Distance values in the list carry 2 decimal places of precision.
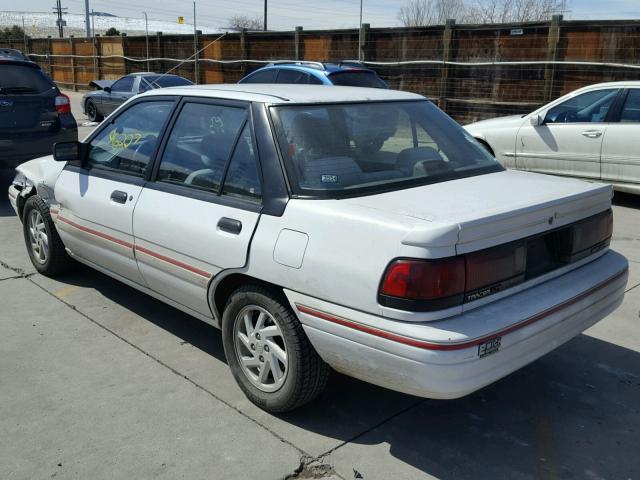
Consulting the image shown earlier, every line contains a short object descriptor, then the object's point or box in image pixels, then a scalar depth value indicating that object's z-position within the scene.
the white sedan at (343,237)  2.81
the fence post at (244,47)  20.31
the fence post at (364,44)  17.12
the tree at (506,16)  36.31
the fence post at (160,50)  24.36
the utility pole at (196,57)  21.62
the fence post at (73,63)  28.89
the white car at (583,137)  8.24
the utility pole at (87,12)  40.34
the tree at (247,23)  64.19
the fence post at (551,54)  13.73
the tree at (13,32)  47.87
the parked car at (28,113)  8.42
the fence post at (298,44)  18.58
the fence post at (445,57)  15.39
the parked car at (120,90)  16.39
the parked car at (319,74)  11.21
